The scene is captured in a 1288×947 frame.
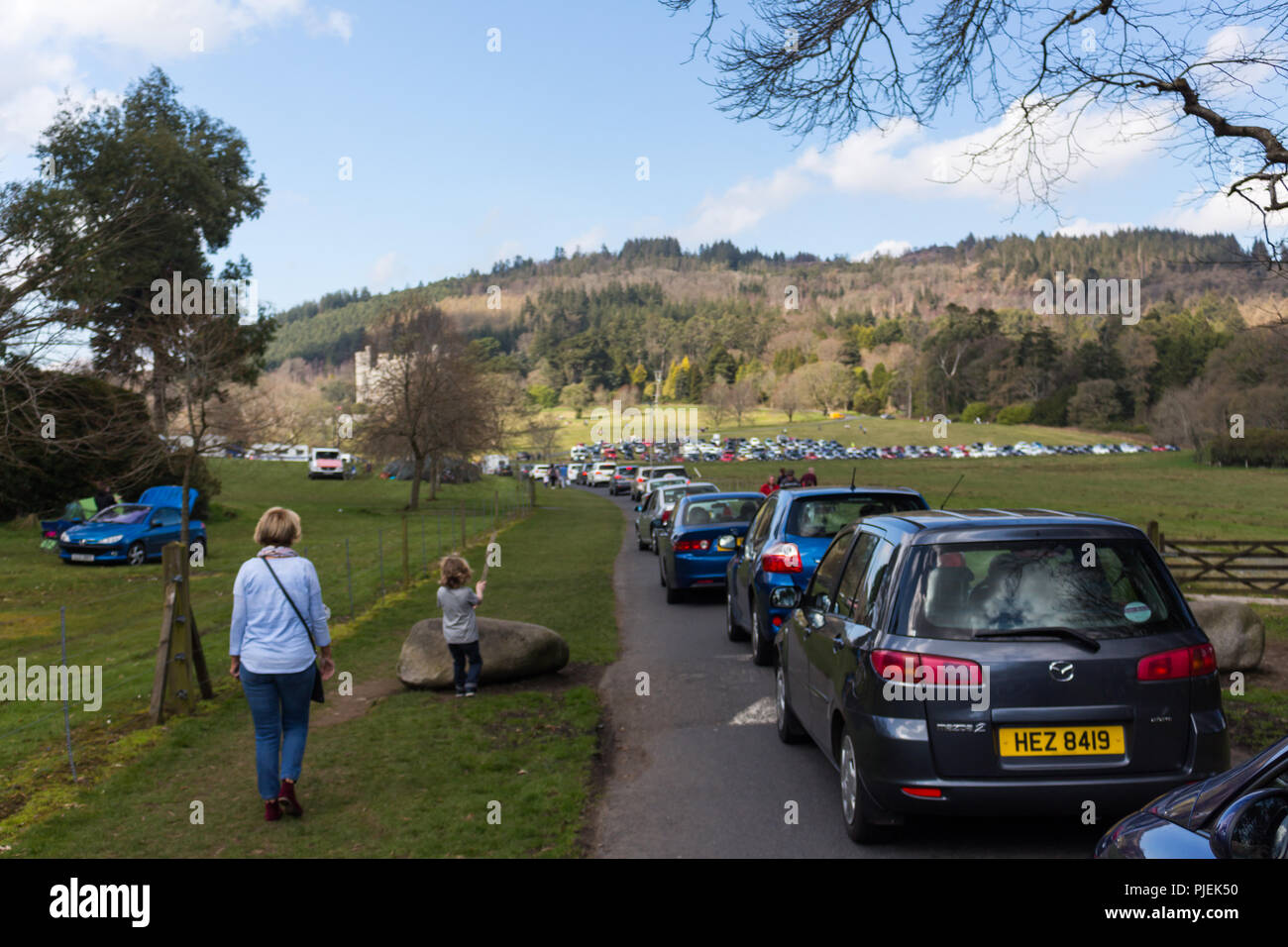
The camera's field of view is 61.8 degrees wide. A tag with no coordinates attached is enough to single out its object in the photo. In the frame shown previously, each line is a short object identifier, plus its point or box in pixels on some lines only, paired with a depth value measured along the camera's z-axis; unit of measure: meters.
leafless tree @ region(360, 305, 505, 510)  47.19
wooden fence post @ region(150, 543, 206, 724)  8.82
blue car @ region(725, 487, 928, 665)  10.59
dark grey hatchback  5.00
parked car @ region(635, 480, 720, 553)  24.69
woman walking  6.14
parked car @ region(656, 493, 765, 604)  16.38
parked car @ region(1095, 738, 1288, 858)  2.78
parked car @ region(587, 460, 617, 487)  82.75
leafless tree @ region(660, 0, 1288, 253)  9.48
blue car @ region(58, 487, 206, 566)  26.58
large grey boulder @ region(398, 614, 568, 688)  10.23
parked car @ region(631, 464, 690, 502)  50.66
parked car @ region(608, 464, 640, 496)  68.38
